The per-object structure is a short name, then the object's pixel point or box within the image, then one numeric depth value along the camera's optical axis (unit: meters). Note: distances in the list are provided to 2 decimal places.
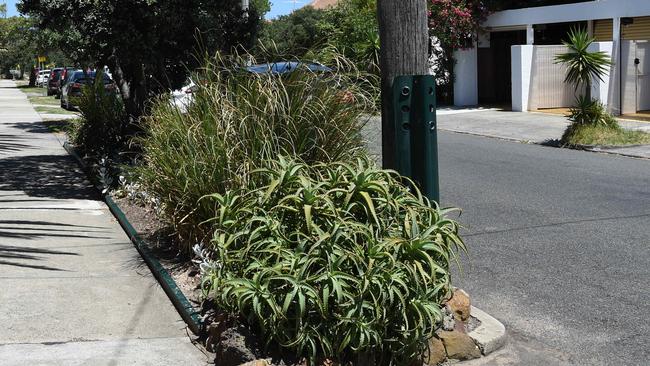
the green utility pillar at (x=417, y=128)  5.86
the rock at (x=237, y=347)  5.00
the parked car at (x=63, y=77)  39.84
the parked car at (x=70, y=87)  30.78
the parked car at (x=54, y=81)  47.42
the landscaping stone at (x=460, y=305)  5.65
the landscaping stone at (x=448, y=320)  5.43
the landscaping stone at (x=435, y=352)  5.29
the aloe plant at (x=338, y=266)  4.84
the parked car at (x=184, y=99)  8.38
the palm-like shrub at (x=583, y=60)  18.72
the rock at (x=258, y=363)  4.75
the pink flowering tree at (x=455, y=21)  27.91
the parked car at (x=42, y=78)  69.62
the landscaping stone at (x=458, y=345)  5.36
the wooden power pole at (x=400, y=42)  6.04
